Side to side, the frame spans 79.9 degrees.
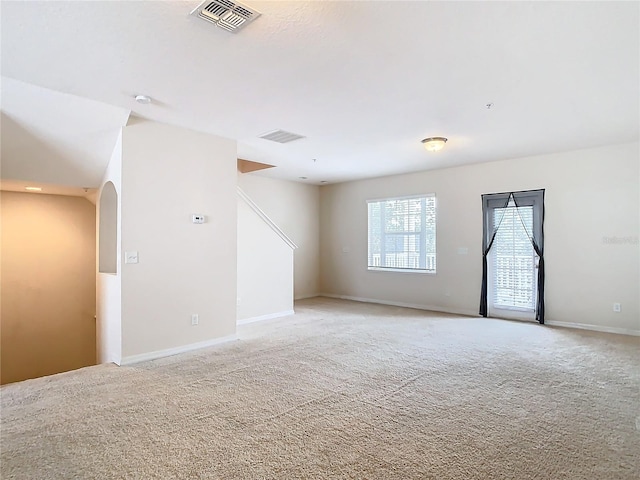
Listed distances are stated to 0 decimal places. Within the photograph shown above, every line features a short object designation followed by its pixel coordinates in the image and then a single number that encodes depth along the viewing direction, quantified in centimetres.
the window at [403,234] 735
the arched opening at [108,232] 525
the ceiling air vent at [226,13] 216
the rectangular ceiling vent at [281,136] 475
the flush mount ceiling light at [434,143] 492
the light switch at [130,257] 411
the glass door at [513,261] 616
